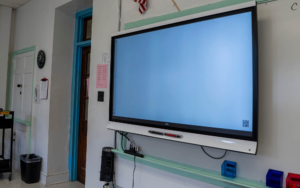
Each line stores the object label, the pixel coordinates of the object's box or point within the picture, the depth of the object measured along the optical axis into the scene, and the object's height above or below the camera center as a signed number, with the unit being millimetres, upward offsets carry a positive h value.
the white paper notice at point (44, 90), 3451 +93
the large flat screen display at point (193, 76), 1378 +176
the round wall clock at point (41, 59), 3555 +601
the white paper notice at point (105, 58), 2449 +448
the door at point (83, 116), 3428 -293
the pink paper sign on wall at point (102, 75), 2465 +252
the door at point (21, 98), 3877 -46
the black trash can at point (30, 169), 3311 -1110
